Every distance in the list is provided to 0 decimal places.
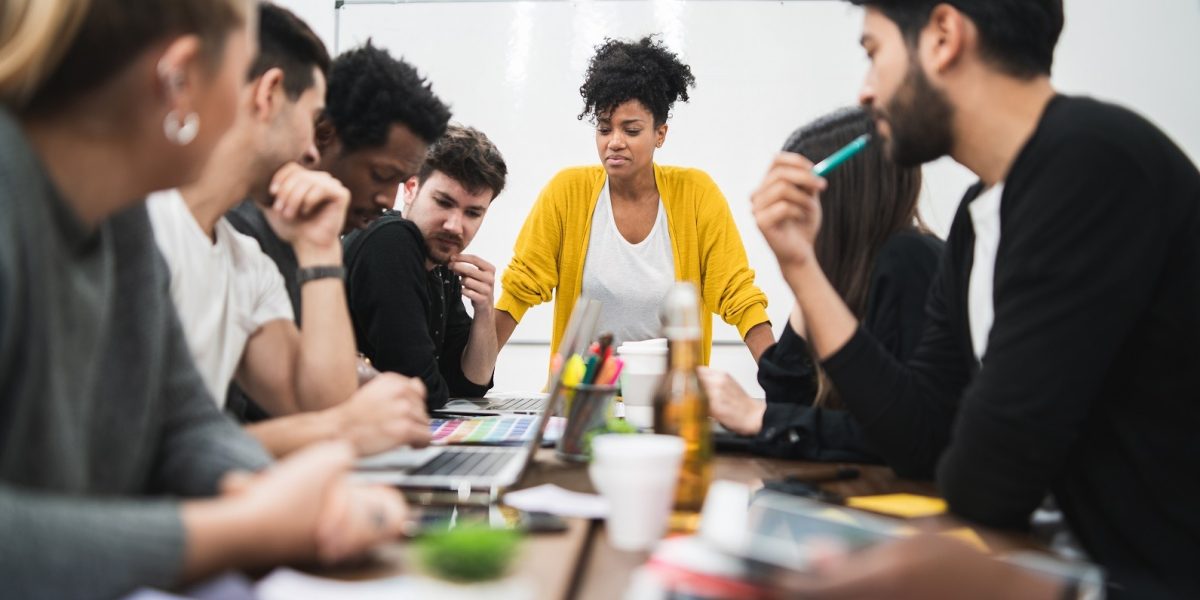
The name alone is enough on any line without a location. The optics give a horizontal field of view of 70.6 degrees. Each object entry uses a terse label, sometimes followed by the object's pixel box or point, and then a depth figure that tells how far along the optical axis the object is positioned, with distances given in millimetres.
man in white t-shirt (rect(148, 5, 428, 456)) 1300
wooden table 684
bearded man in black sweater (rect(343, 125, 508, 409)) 1925
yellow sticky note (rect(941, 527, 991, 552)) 864
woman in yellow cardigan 2750
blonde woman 593
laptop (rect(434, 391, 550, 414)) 1820
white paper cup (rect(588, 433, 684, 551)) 768
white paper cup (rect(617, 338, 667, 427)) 1431
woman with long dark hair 1335
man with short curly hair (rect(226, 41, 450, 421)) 1828
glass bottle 923
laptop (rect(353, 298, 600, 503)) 1001
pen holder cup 1227
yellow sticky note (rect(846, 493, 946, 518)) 992
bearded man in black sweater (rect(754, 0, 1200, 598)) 929
